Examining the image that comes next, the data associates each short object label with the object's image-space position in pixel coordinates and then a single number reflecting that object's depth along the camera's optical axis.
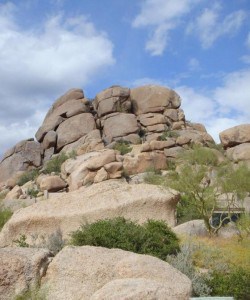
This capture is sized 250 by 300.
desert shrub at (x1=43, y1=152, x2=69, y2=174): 50.00
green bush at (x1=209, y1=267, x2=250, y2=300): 10.88
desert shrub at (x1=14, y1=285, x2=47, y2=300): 9.10
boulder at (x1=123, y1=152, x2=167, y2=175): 43.94
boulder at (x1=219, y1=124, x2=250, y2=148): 50.31
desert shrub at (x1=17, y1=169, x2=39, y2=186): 51.19
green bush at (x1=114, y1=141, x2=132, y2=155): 48.59
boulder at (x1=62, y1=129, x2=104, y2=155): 49.97
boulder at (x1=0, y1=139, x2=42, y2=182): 56.56
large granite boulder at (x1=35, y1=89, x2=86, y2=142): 57.59
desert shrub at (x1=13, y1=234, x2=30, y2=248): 15.87
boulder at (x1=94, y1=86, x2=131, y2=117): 56.19
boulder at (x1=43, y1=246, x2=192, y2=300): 8.51
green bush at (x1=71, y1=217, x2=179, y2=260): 13.45
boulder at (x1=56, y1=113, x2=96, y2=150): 54.91
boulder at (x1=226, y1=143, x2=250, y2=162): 47.62
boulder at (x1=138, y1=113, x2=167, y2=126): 55.53
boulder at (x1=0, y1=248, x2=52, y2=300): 9.55
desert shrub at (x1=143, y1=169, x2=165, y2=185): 36.38
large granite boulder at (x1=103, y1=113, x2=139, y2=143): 53.75
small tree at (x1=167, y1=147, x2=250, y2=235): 21.56
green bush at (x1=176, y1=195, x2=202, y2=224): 23.66
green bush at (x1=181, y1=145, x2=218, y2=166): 24.27
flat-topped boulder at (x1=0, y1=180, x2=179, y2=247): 18.80
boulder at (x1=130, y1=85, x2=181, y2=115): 57.06
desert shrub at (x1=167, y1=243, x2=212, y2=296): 10.64
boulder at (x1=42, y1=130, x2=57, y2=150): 56.03
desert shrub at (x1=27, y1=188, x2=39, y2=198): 42.77
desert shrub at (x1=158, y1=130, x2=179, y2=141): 51.44
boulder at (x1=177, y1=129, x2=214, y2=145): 51.74
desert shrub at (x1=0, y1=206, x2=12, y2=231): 25.19
